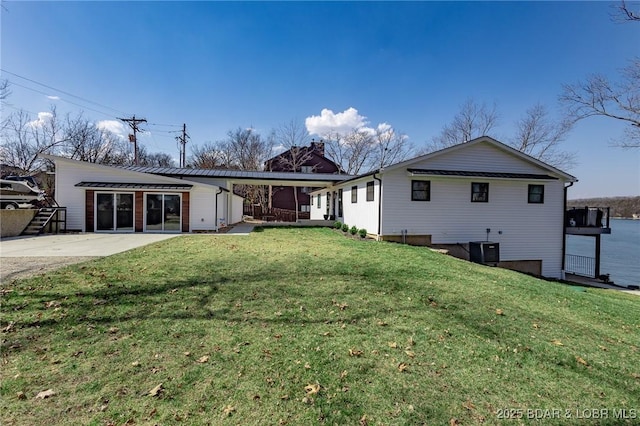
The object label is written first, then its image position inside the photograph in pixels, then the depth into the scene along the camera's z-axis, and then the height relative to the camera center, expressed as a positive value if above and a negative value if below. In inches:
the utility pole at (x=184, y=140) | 1185.4 +268.4
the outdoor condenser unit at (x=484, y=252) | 479.2 -76.4
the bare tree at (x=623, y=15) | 379.9 +267.7
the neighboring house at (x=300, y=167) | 1321.4 +191.4
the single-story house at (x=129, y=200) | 532.1 +4.0
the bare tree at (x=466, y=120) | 1104.8 +352.6
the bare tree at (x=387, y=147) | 1373.0 +290.2
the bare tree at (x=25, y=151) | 920.3 +162.1
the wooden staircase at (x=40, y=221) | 481.9 -36.0
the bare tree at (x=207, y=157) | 1446.9 +242.9
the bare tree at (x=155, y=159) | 1518.1 +254.2
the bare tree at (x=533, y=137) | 1003.3 +262.8
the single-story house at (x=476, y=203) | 478.0 +7.3
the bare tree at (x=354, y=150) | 1385.3 +275.8
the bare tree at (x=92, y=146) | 1041.3 +222.2
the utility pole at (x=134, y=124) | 990.1 +281.1
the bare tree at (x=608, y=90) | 488.7 +228.8
